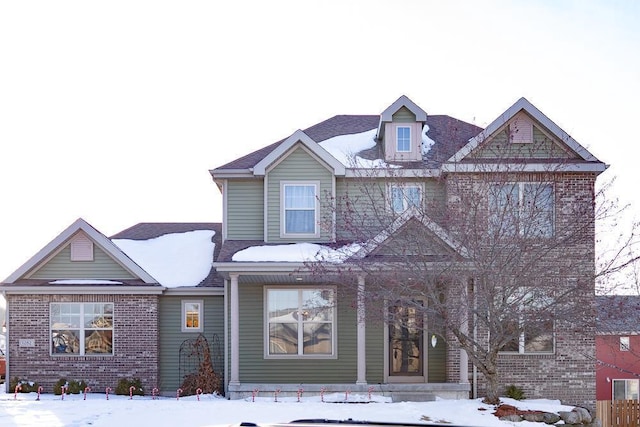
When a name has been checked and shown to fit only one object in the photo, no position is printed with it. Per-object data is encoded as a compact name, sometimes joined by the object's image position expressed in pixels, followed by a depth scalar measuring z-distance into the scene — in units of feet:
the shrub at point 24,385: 58.95
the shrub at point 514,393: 55.83
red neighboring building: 47.32
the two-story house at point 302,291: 55.31
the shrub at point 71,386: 58.18
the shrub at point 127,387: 58.72
